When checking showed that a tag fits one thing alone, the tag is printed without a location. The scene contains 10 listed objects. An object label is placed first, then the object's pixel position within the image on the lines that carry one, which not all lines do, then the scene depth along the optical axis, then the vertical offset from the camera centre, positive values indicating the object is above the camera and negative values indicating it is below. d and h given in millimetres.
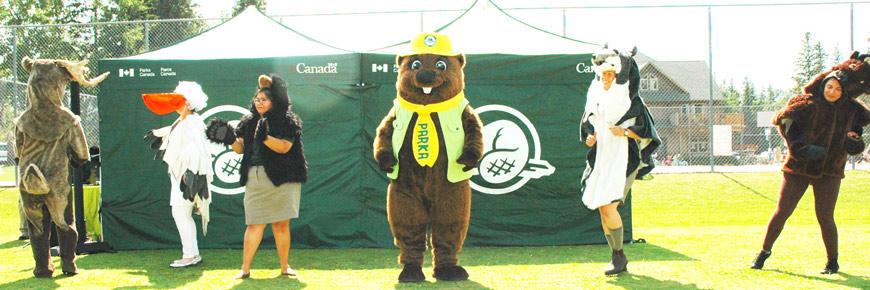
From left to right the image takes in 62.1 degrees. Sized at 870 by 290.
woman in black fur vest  5191 -185
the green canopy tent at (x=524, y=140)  7113 -83
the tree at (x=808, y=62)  16797 +1620
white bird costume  5926 -140
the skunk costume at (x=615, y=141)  5168 -78
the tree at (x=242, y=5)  37725 +7117
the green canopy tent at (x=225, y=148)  7102 -54
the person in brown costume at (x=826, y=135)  5133 -66
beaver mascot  4992 -226
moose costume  5453 -114
